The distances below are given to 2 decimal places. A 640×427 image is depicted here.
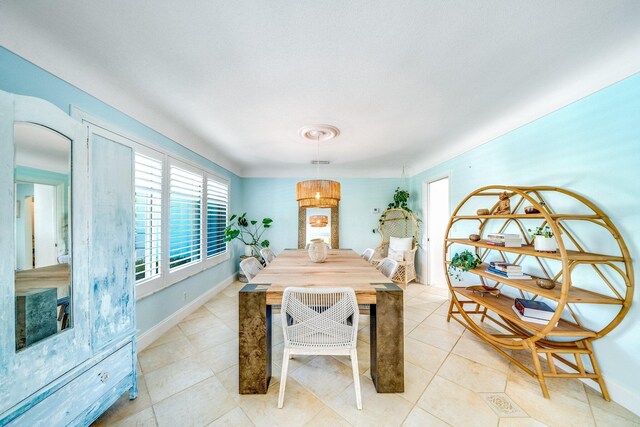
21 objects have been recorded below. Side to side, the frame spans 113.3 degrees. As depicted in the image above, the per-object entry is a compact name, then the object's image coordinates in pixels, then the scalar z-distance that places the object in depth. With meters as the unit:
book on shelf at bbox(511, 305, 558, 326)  1.71
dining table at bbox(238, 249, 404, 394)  1.57
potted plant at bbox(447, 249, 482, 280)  2.33
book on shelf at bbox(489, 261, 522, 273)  1.97
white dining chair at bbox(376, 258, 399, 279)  2.15
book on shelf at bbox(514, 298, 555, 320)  1.74
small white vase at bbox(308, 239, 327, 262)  2.54
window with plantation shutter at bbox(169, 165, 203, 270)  2.68
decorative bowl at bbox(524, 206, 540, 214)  1.81
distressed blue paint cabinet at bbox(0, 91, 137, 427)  0.96
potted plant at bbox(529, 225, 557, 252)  1.69
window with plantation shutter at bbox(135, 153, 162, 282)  2.19
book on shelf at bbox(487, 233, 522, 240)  1.96
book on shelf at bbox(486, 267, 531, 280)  1.95
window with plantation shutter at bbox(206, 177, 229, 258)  3.56
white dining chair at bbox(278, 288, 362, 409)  1.40
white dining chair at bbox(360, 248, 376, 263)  2.88
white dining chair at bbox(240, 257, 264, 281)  2.17
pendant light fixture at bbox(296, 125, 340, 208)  2.52
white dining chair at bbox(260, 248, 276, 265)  3.06
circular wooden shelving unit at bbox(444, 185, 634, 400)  1.49
